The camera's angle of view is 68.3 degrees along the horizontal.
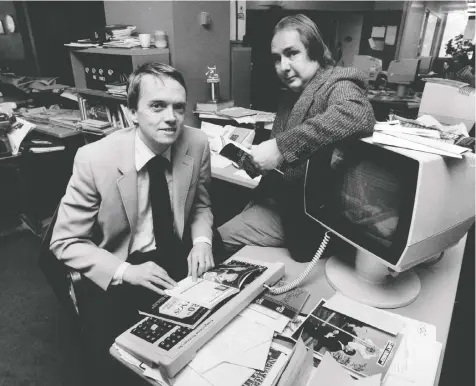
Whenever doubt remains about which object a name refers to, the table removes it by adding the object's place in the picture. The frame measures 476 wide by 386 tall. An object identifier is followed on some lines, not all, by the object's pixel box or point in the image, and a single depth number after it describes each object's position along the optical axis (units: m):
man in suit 1.30
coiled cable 1.11
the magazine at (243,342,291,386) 0.81
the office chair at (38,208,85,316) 1.33
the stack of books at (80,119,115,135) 3.01
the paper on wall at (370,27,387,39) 6.36
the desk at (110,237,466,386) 1.05
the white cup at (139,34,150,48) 2.64
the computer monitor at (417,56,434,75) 5.25
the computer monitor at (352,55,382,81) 4.98
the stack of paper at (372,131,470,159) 0.94
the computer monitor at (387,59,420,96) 4.54
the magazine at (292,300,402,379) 0.88
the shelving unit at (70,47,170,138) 2.79
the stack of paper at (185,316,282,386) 0.84
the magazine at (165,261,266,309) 1.01
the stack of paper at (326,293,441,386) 0.84
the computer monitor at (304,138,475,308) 0.94
